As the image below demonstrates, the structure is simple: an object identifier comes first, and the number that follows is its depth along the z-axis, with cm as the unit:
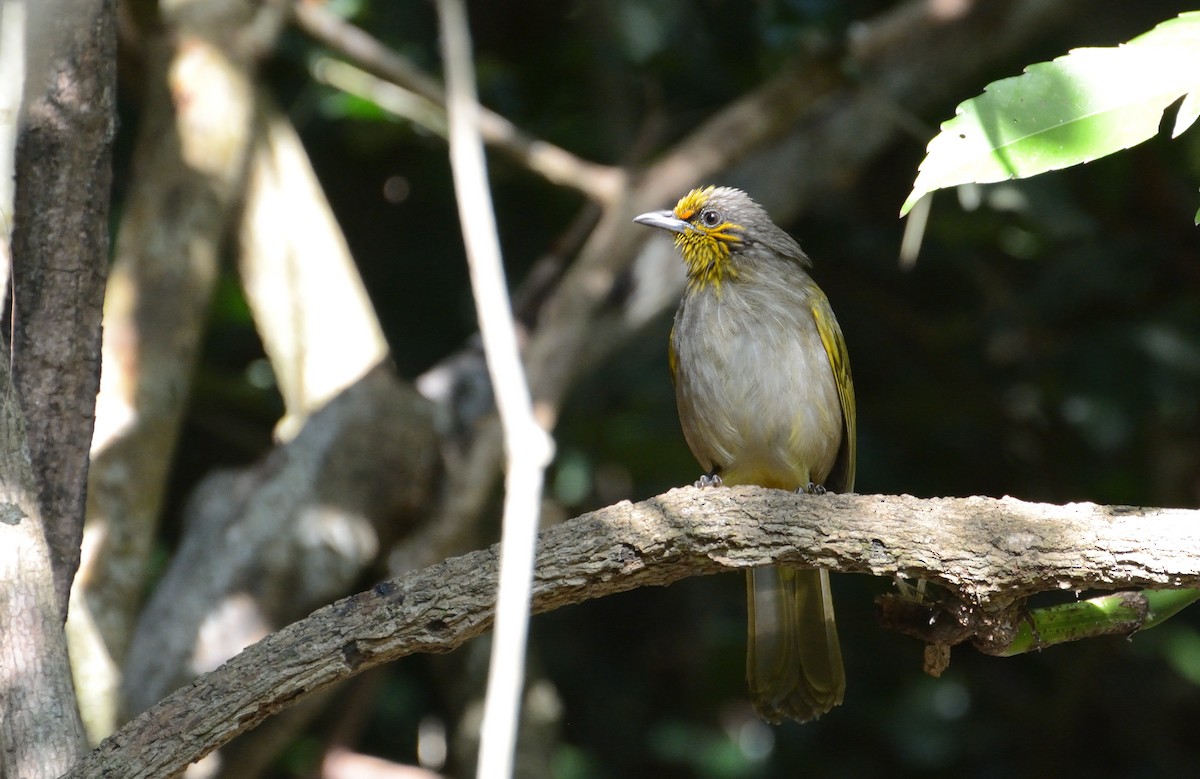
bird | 962
